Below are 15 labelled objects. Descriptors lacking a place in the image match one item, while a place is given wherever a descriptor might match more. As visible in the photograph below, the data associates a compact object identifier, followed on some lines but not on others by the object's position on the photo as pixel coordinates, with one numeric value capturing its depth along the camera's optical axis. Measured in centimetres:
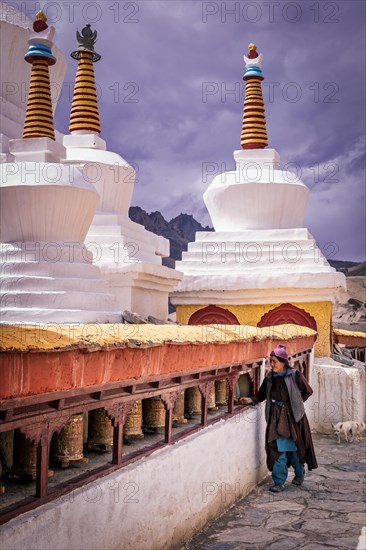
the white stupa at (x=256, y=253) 1293
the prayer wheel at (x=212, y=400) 732
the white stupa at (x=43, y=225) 802
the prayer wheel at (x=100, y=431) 505
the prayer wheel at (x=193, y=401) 692
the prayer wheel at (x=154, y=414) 591
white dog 1043
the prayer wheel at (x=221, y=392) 784
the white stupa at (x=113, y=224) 1005
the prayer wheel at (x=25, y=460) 416
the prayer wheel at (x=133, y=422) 539
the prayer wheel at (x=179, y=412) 630
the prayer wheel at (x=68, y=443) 450
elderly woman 692
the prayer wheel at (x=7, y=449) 436
